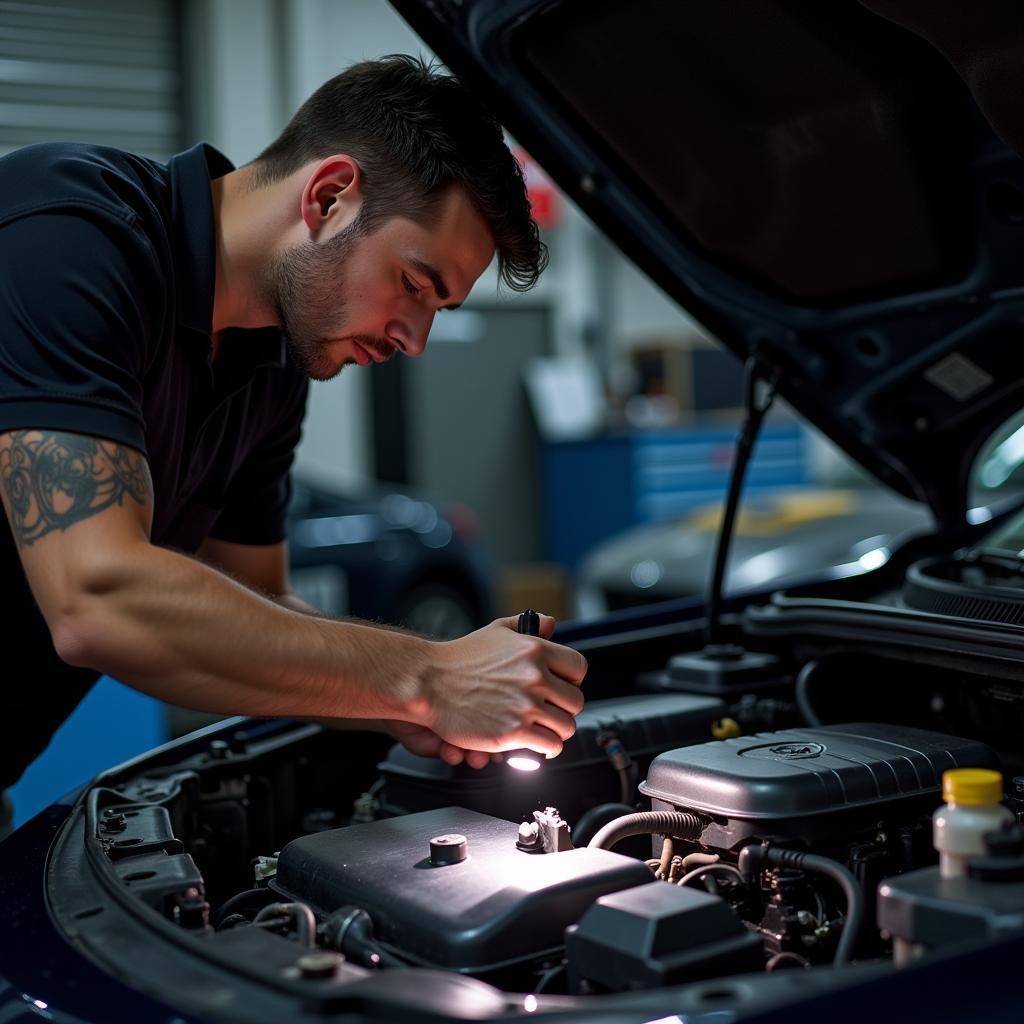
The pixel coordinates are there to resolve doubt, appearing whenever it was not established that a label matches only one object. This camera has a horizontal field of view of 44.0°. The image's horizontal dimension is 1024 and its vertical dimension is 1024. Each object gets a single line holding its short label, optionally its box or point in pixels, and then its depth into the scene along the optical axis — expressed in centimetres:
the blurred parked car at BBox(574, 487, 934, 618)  427
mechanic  126
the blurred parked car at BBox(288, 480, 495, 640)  500
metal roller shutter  689
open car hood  160
